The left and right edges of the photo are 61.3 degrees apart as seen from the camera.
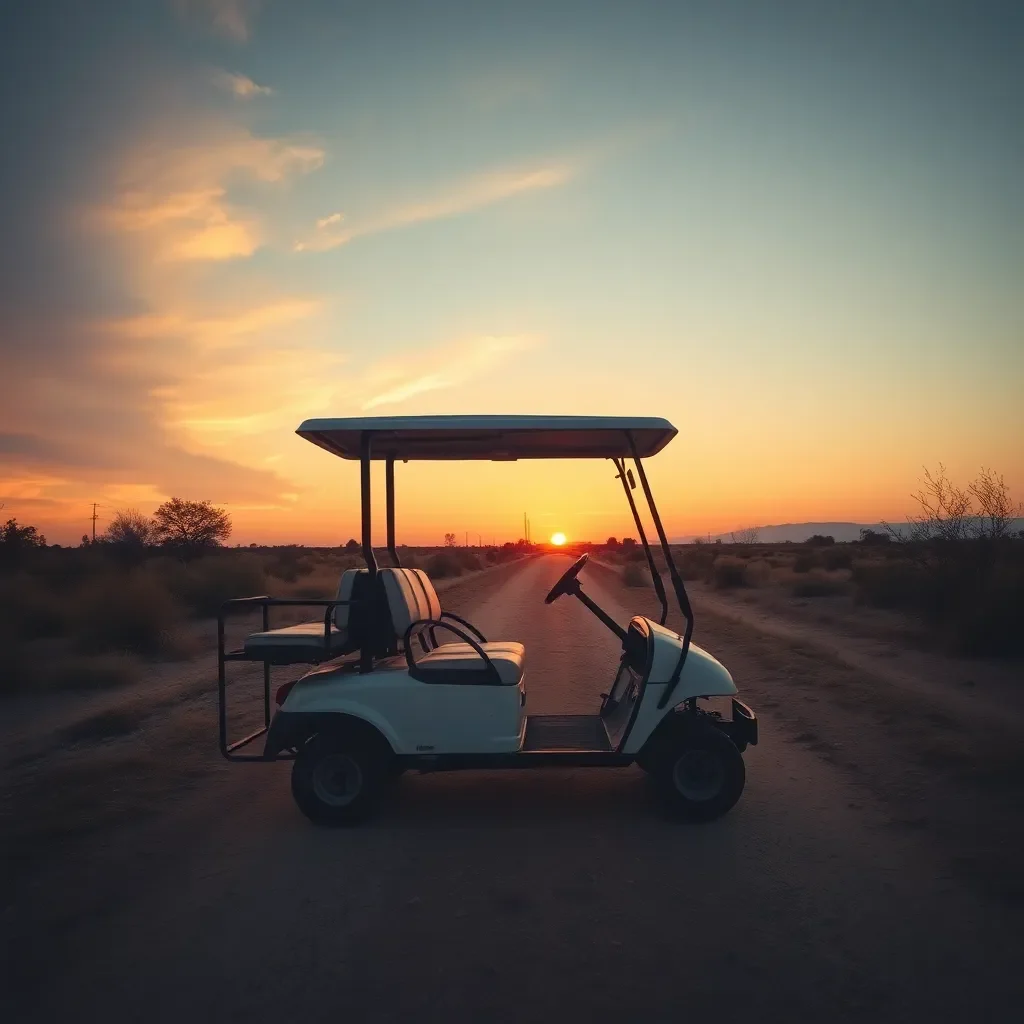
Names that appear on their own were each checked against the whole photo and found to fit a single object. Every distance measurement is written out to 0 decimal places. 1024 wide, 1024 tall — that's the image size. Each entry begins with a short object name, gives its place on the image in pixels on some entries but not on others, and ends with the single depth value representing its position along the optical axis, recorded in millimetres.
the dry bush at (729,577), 32125
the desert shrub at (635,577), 36594
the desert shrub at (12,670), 11618
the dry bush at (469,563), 54975
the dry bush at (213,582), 22531
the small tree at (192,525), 47656
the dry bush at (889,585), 19125
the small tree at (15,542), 31481
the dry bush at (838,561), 38750
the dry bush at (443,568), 45031
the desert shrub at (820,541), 89625
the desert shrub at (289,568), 35375
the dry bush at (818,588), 26266
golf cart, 5582
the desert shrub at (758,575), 32781
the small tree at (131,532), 44562
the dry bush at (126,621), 15133
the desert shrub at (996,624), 13367
